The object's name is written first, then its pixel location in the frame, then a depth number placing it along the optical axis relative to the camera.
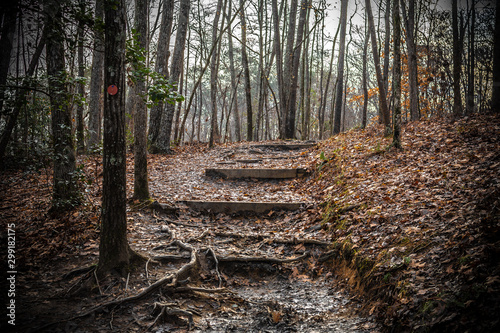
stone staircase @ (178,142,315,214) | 6.55
